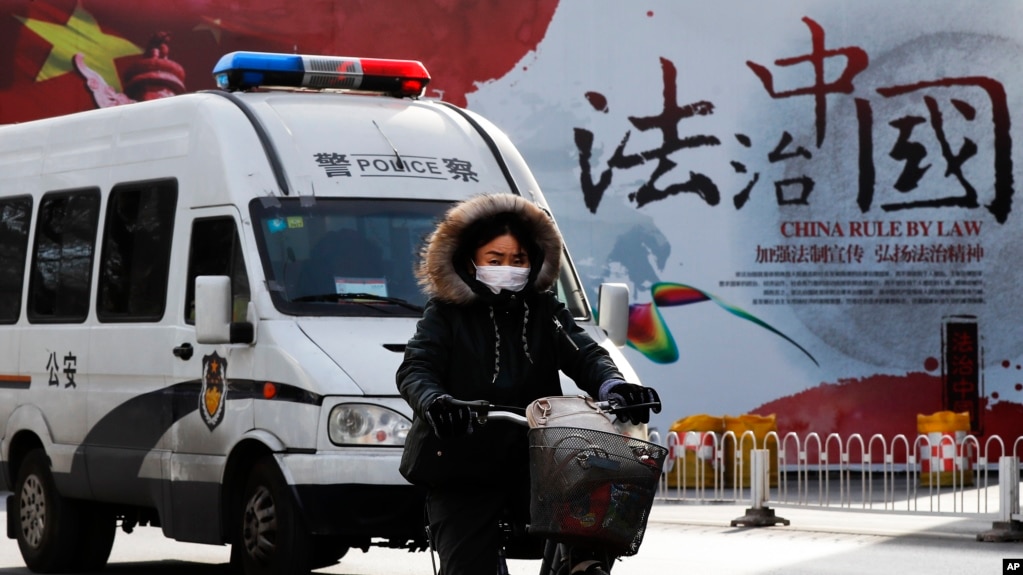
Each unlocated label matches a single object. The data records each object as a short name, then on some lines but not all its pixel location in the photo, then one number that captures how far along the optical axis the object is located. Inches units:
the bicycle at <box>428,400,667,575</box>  374.6
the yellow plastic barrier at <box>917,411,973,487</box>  1558.8
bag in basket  386.0
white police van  689.0
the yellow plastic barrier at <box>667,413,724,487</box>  1473.9
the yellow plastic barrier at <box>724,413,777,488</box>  1560.0
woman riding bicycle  428.1
